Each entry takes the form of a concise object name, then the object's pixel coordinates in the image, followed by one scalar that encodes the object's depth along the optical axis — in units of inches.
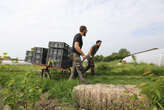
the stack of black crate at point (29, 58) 239.1
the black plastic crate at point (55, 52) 218.8
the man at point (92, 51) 240.8
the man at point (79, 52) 161.9
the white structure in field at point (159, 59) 475.2
